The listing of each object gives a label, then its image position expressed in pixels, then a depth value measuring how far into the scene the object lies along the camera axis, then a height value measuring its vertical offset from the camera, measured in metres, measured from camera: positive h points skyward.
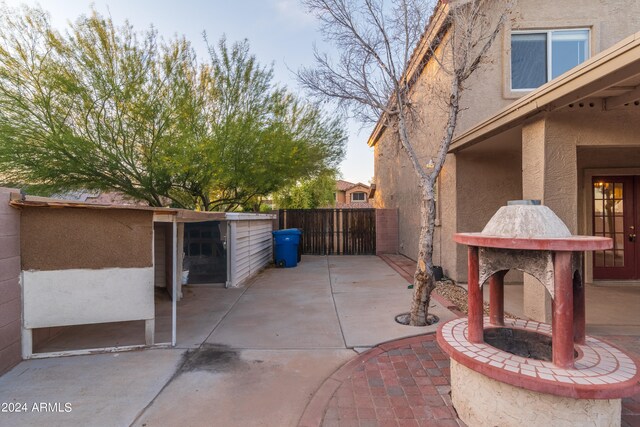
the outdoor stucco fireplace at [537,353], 2.15 -1.06
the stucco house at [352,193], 40.69 +2.61
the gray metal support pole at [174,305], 3.98 -1.09
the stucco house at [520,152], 6.80 +1.25
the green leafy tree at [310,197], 22.11 +1.27
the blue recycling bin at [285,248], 10.19 -1.04
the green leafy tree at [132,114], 7.37 +2.47
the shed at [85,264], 3.63 -0.57
